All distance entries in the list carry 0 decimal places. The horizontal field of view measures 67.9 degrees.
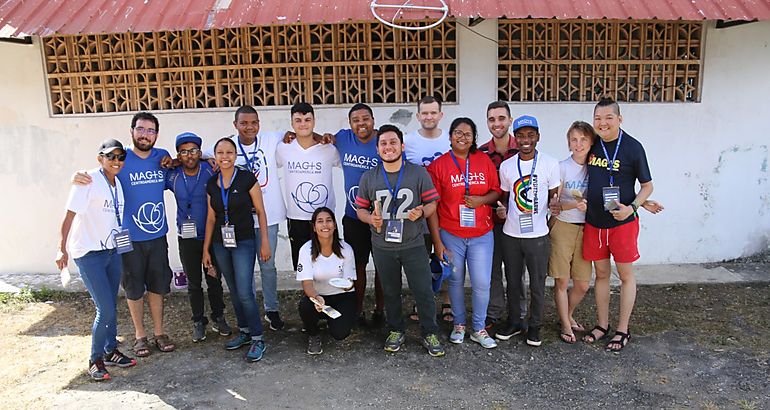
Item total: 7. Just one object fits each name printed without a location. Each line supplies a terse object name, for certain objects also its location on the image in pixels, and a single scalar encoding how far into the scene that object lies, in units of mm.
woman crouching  3984
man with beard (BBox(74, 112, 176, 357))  3857
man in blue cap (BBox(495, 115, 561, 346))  3859
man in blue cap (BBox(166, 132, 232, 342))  3959
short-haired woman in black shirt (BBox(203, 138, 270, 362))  3861
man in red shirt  3945
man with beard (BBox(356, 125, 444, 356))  3748
